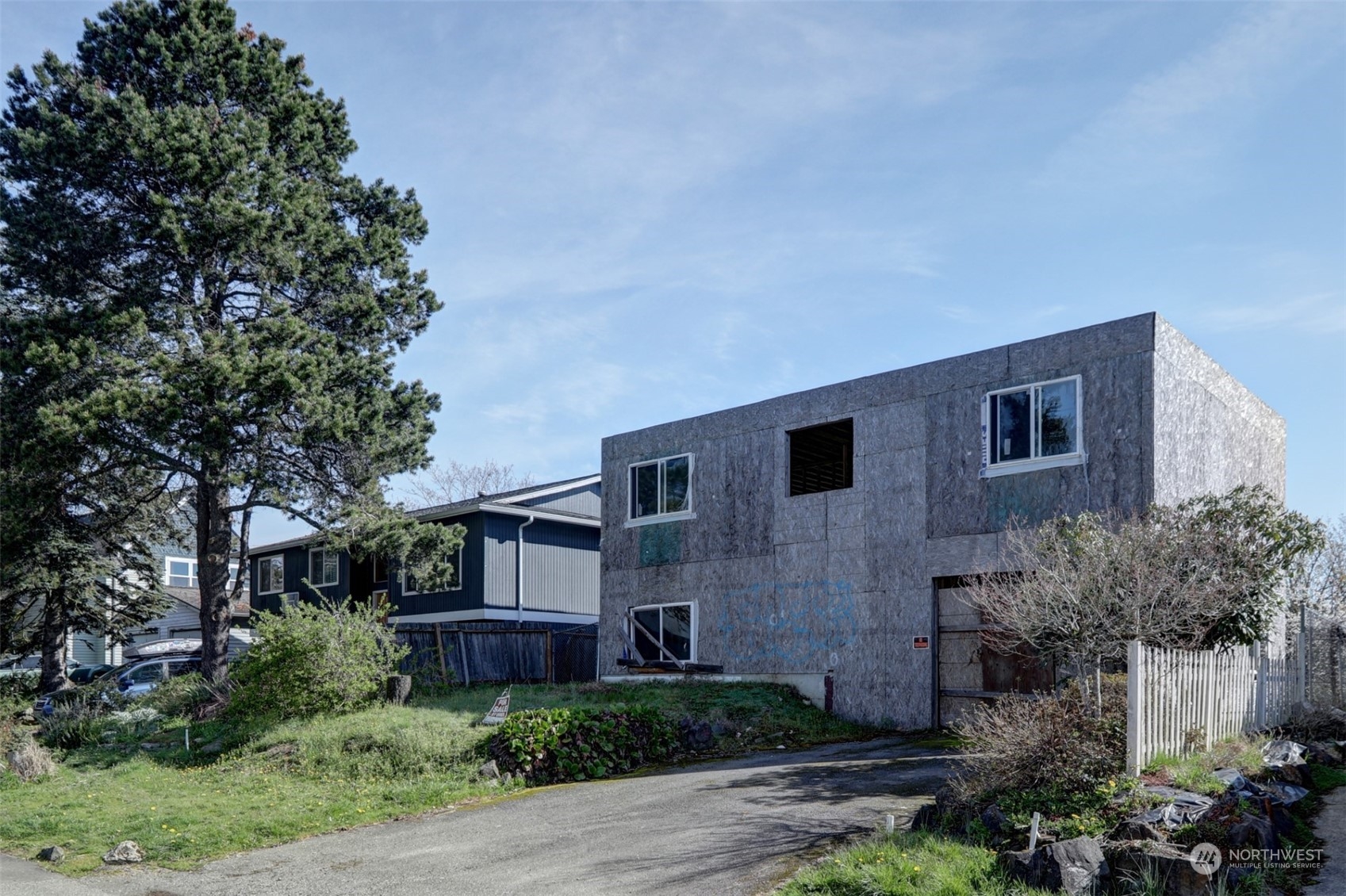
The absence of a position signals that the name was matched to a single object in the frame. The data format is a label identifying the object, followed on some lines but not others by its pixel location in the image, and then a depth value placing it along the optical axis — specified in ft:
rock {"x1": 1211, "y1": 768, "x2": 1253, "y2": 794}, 30.68
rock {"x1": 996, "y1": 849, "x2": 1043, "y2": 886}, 25.94
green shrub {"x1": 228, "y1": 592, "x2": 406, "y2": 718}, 60.90
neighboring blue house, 103.14
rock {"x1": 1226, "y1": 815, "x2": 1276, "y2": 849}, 26.50
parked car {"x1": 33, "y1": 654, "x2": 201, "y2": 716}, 83.66
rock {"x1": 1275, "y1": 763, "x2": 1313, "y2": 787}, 35.06
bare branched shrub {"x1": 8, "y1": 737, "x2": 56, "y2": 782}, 57.93
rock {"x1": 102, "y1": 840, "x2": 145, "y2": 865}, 39.14
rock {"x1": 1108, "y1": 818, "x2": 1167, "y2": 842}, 26.71
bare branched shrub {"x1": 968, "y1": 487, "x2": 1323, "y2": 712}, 41.24
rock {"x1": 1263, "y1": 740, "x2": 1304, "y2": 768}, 37.55
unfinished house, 54.03
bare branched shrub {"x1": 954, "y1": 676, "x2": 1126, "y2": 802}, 31.48
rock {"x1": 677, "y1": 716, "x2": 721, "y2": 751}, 55.16
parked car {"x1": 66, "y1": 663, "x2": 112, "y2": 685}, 113.56
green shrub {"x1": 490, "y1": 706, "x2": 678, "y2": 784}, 49.85
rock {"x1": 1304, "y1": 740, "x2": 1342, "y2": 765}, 41.01
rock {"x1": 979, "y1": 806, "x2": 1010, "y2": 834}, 29.58
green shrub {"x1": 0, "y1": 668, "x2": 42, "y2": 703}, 87.20
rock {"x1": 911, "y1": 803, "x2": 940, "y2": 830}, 32.01
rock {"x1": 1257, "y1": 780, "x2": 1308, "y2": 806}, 31.32
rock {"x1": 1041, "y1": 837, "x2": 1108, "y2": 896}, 25.40
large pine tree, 70.90
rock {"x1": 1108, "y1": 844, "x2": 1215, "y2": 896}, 24.70
